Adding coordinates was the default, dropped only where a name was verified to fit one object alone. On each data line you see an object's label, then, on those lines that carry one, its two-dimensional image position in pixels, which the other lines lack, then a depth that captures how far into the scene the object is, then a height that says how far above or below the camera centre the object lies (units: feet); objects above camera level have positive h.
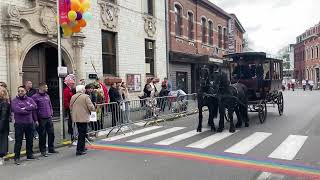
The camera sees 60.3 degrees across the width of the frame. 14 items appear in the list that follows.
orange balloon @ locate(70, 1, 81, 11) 24.63 +7.30
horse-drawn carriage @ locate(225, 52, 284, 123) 32.98 +1.09
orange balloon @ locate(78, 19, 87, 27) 25.26 +5.98
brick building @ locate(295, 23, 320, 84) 148.92 +16.82
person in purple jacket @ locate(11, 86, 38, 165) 19.54 -1.99
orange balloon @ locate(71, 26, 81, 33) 25.36 +5.43
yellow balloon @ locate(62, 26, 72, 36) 25.05 +5.20
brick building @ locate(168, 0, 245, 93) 58.03 +11.75
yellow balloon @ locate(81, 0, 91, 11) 25.32 +7.66
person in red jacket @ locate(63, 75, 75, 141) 26.34 -0.45
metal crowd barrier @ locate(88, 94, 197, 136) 27.32 -3.09
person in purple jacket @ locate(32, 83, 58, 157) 21.10 -2.34
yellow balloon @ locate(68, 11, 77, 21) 24.24 +6.38
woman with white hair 21.00 -1.99
